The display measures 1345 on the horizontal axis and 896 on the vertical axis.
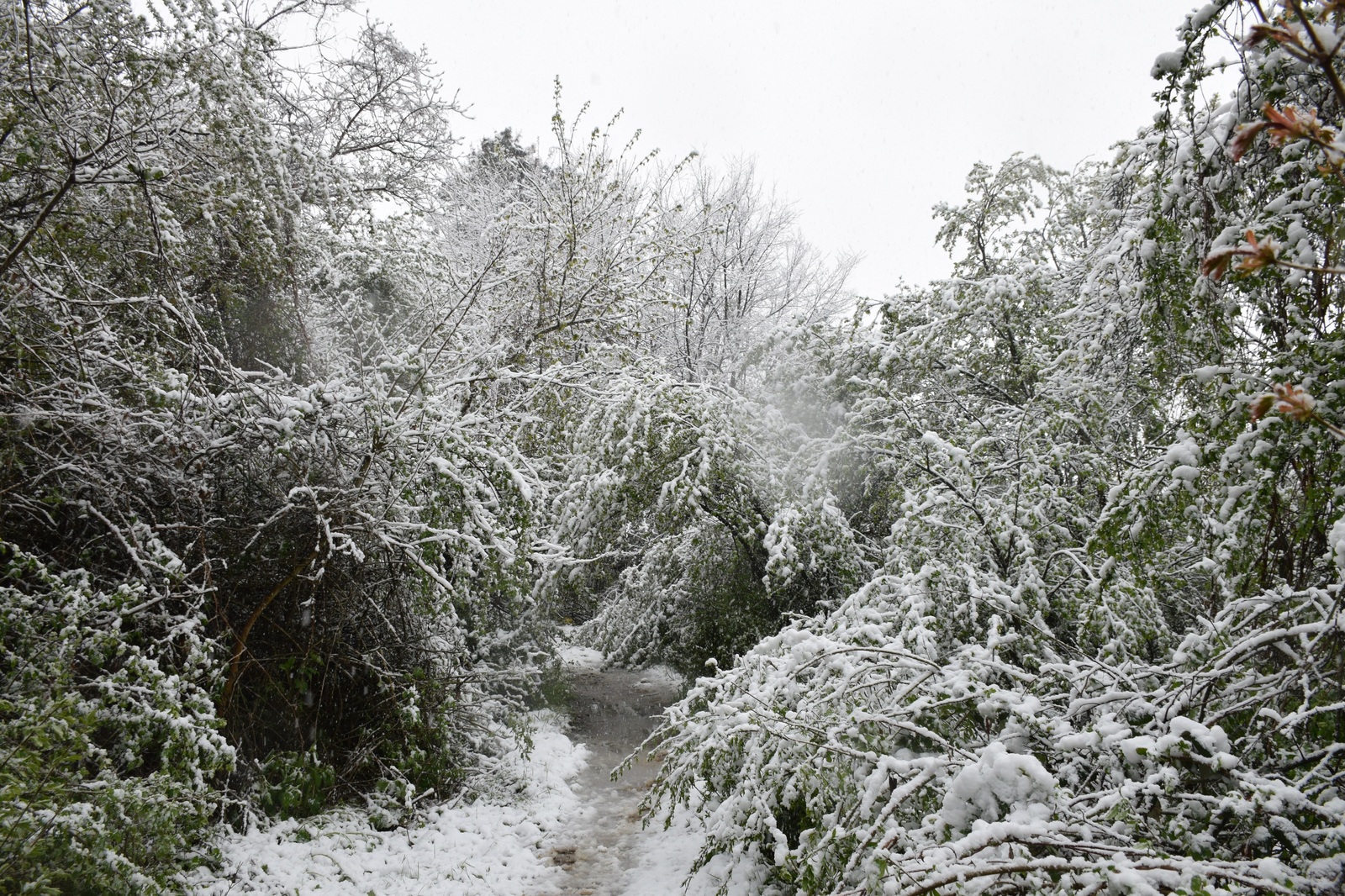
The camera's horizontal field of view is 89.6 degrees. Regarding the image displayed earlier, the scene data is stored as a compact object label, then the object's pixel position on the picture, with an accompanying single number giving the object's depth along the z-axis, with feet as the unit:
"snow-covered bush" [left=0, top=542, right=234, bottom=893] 8.14
